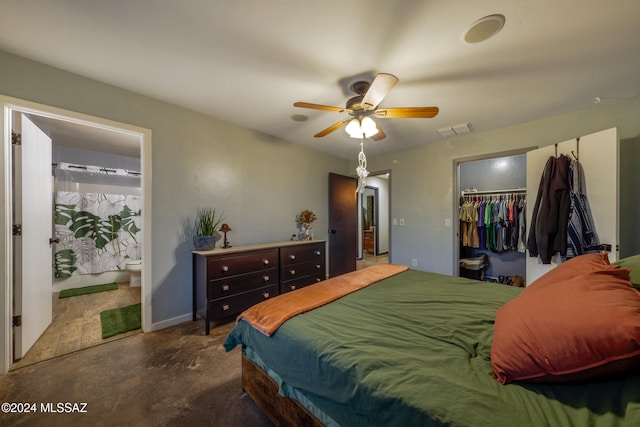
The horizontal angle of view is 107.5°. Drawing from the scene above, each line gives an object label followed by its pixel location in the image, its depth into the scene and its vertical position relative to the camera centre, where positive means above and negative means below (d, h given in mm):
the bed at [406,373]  678 -577
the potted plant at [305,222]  3775 -111
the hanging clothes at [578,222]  2266 -87
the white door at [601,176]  2102 +345
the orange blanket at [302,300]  1315 -556
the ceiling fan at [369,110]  1692 +882
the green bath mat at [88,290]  3486 -1142
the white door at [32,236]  1898 -166
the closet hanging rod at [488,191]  3875 +387
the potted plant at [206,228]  2598 -137
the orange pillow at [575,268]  1060 -256
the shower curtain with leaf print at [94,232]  3670 -245
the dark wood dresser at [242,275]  2424 -702
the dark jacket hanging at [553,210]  2397 +35
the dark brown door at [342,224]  4348 -182
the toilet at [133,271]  3802 -913
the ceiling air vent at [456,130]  3028 +1130
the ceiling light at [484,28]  1414 +1169
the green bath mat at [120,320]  2434 -1173
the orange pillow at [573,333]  654 -374
